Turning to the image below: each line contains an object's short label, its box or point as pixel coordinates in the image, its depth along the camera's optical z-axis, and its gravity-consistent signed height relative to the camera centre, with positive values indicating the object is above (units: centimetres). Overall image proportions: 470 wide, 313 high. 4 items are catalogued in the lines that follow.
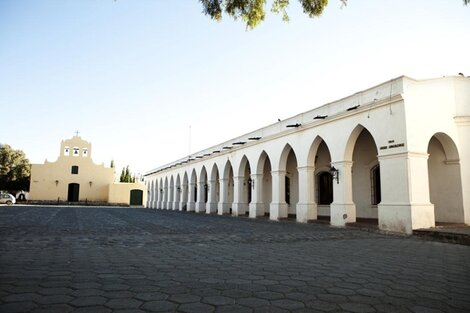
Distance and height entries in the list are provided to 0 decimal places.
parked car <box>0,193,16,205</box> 4012 -22
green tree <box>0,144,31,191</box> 5078 +399
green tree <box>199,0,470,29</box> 686 +384
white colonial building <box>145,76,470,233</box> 1162 +186
